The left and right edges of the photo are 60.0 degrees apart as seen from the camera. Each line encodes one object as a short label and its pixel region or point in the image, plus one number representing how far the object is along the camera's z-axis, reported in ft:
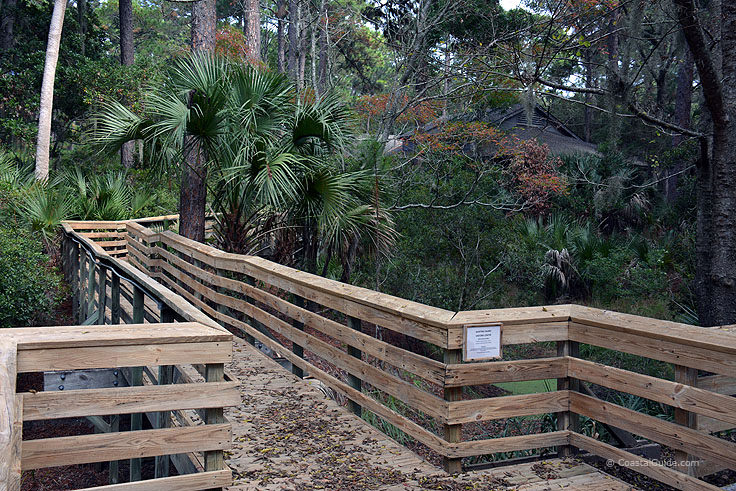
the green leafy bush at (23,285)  31.01
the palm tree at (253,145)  29.48
